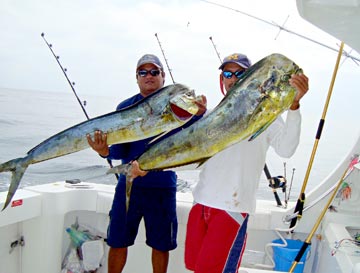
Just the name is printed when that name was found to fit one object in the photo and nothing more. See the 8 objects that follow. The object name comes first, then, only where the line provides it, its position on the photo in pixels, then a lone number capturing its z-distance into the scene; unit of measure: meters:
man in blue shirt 2.88
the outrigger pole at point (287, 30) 3.33
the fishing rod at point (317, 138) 2.86
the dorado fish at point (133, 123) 1.79
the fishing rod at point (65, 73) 3.63
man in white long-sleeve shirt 2.17
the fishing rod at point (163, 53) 4.11
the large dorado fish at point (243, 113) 1.51
